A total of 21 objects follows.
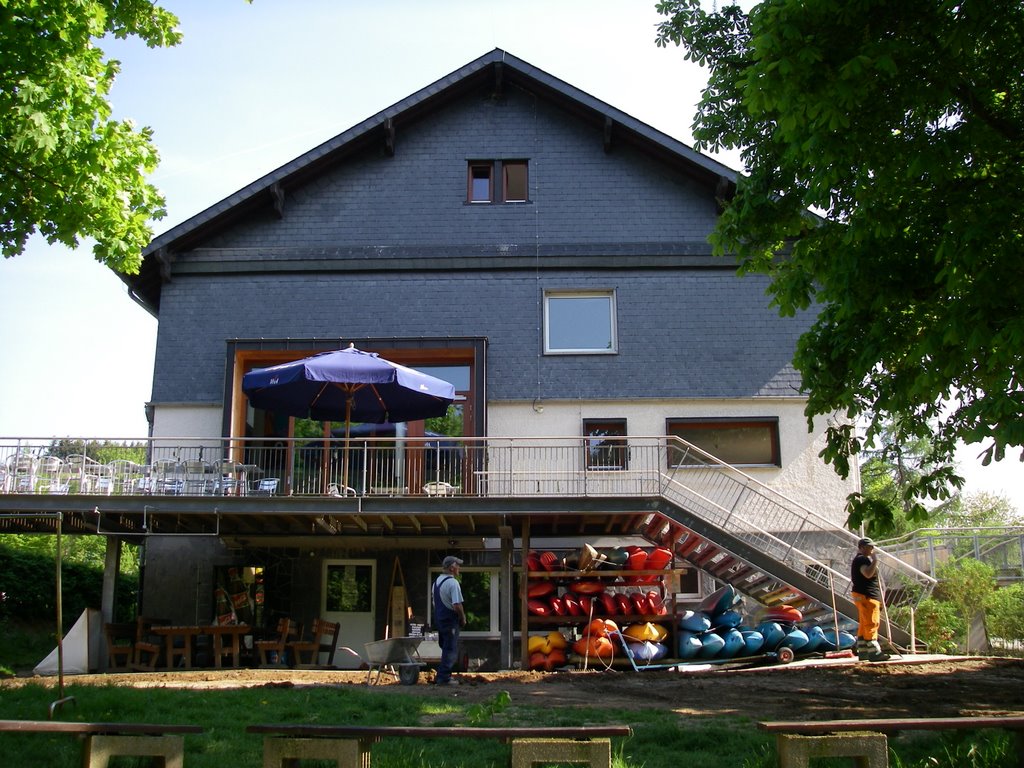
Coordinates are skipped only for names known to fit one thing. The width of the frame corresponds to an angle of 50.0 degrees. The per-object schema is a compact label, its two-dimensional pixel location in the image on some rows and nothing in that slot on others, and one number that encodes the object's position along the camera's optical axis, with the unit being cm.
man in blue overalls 1416
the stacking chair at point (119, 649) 1711
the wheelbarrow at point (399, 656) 1391
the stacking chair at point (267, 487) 1730
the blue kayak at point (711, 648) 1639
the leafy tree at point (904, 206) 880
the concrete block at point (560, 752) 669
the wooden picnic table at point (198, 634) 1694
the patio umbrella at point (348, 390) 1647
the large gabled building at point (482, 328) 1936
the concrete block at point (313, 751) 687
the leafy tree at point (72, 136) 1066
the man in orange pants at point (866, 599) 1562
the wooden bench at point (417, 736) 671
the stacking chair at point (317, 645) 1814
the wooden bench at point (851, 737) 669
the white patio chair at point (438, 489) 1725
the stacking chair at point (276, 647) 1766
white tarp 1641
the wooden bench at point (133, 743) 707
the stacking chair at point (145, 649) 1706
